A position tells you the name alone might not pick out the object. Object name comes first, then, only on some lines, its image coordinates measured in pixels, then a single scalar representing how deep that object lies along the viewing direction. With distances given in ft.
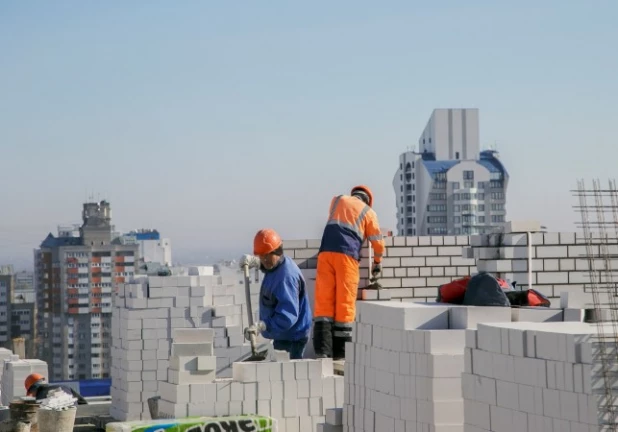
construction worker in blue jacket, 48.16
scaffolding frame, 28.09
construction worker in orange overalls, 51.31
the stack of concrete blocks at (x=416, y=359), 34.22
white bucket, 44.01
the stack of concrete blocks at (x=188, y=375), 41.14
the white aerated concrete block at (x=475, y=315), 35.04
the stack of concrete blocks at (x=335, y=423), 39.01
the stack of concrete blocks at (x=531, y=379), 28.58
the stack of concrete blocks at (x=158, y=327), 55.98
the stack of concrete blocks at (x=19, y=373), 63.05
